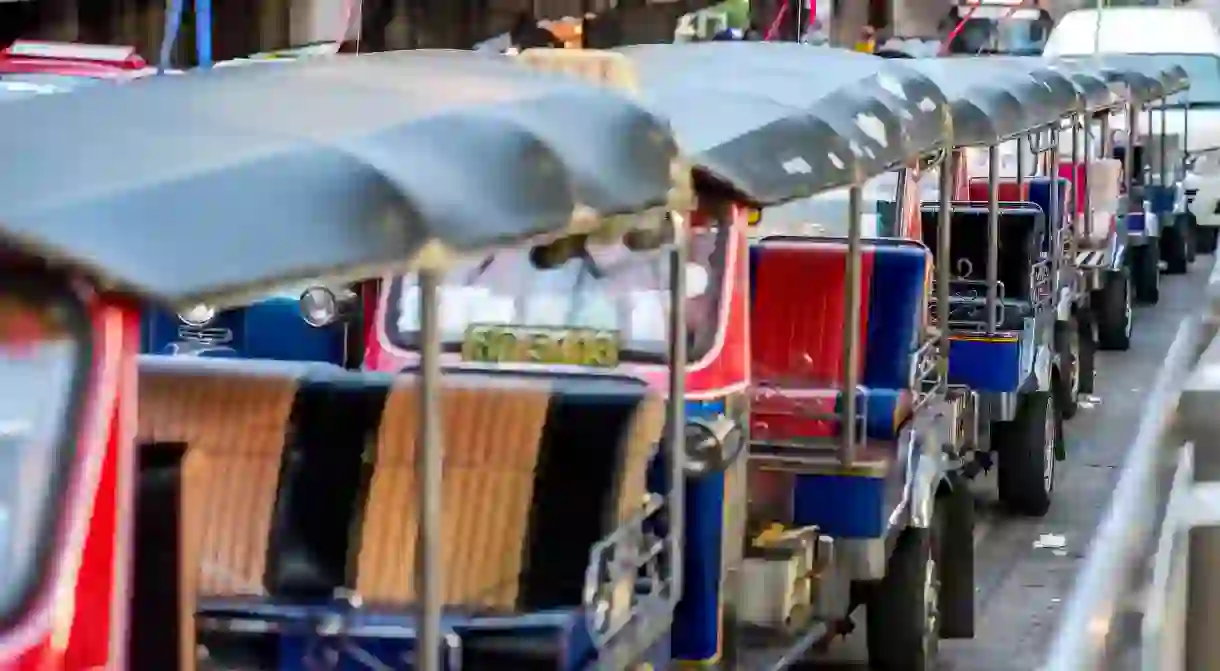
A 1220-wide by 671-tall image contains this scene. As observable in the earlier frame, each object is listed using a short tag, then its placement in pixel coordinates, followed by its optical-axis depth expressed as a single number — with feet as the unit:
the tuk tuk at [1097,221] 43.01
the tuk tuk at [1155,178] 54.24
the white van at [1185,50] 69.31
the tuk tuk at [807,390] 17.85
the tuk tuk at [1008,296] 31.07
